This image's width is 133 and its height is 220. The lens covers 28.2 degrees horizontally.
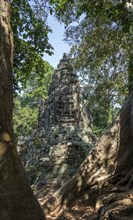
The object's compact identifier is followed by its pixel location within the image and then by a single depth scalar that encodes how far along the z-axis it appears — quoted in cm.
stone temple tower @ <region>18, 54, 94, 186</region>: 1198
